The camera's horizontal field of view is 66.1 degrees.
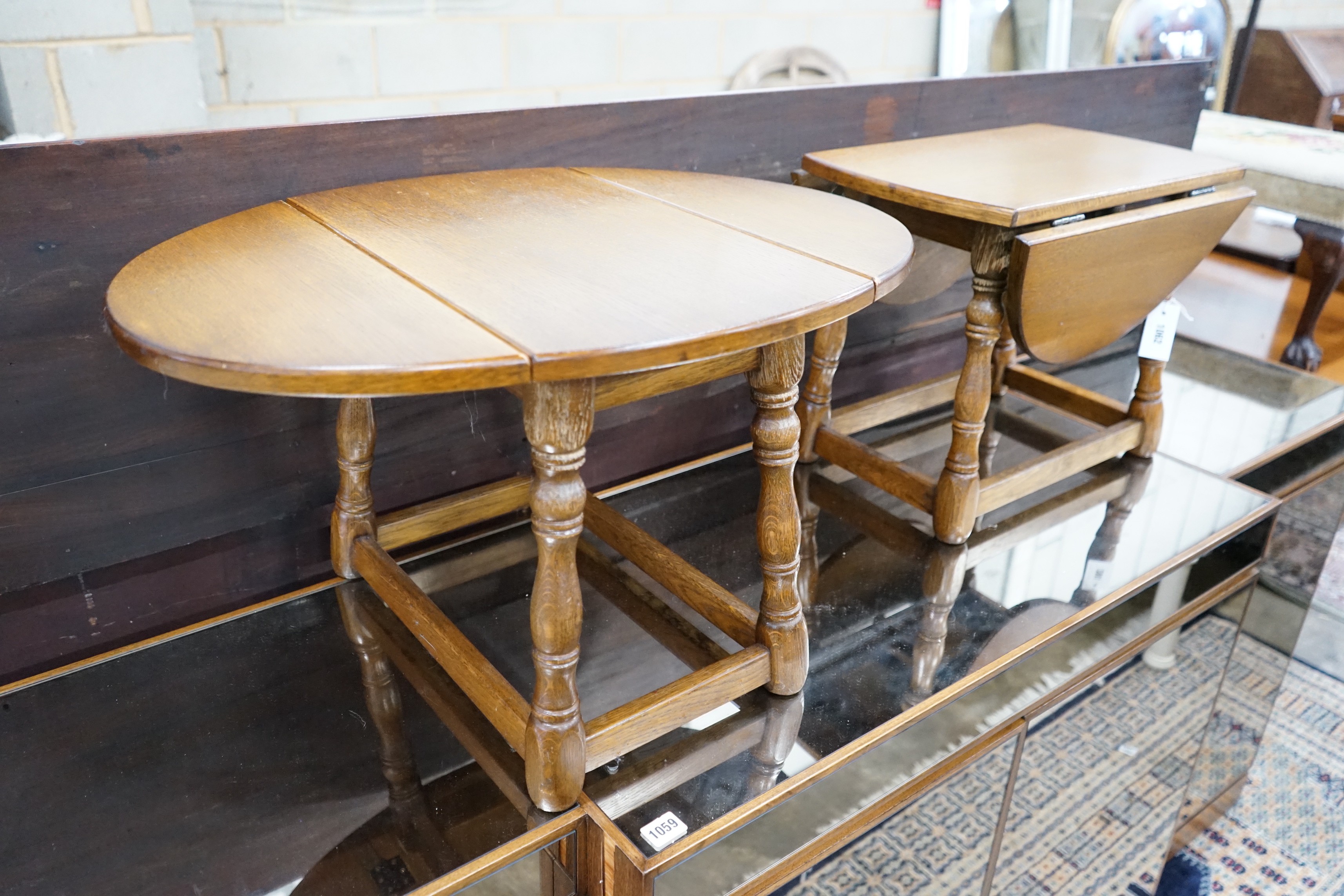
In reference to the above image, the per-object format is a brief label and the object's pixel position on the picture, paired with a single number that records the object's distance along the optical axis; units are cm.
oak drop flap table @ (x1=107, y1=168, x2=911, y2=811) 72
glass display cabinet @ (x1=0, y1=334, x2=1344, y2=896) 96
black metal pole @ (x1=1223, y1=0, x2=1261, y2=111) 429
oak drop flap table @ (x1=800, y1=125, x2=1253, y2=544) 120
